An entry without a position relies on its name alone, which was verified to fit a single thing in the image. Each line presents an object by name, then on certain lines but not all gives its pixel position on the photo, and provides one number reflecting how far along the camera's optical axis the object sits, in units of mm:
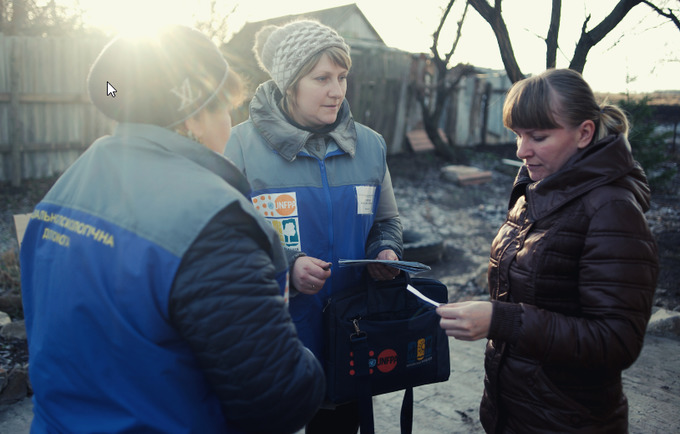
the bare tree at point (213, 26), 11523
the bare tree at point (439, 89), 12758
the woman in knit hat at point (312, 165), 2189
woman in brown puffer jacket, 1507
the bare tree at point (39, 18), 11984
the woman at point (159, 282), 1118
